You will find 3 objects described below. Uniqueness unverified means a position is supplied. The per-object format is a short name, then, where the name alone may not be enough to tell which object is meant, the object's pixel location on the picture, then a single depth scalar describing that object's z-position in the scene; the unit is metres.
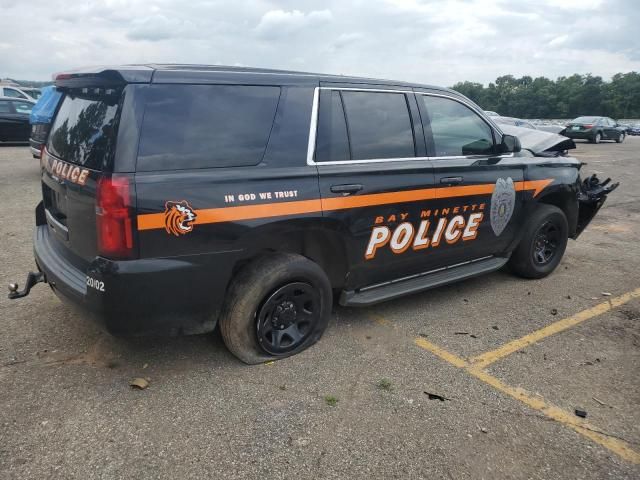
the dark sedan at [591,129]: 27.12
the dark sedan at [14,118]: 14.22
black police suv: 2.68
